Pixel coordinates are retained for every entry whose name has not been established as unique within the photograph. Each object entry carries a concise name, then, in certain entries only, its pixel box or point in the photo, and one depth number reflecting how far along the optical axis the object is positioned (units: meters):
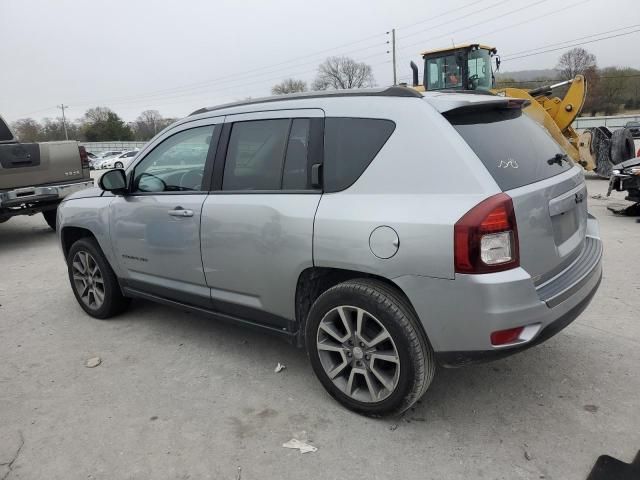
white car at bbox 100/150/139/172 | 39.97
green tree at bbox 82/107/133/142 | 79.12
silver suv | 2.45
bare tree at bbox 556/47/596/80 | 65.19
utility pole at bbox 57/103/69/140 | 80.90
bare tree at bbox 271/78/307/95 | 68.64
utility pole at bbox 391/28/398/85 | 51.66
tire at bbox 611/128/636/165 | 12.77
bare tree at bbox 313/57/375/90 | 71.25
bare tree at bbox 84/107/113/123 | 84.89
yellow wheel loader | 12.48
